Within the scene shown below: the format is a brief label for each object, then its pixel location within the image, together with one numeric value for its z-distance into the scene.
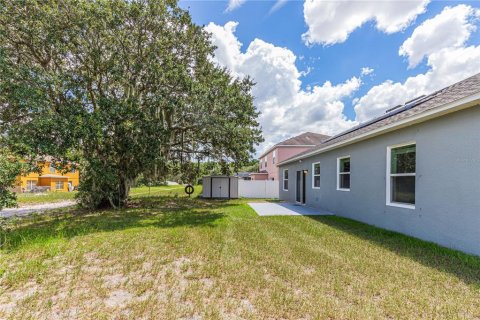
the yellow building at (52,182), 25.72
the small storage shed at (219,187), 17.06
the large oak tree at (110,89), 7.48
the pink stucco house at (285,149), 24.38
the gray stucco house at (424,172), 4.28
